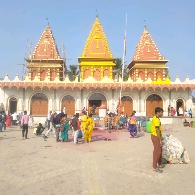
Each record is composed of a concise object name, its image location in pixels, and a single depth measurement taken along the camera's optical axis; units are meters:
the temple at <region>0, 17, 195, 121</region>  23.56
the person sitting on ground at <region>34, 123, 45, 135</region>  13.73
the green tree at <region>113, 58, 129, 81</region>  45.00
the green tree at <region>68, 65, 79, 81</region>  48.64
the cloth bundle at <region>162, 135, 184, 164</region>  6.90
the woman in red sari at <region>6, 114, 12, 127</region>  19.42
